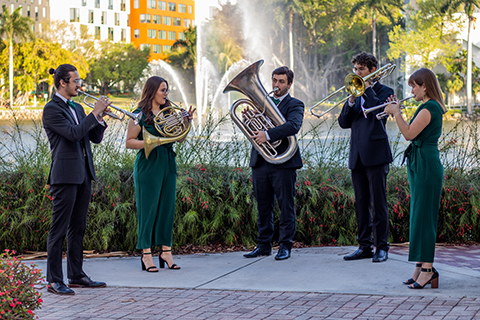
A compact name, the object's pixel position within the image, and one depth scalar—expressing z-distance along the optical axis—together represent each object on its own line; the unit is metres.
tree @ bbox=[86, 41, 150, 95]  74.12
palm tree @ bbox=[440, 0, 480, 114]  46.19
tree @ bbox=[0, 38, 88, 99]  54.84
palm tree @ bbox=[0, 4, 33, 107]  55.56
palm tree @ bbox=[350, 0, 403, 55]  57.41
